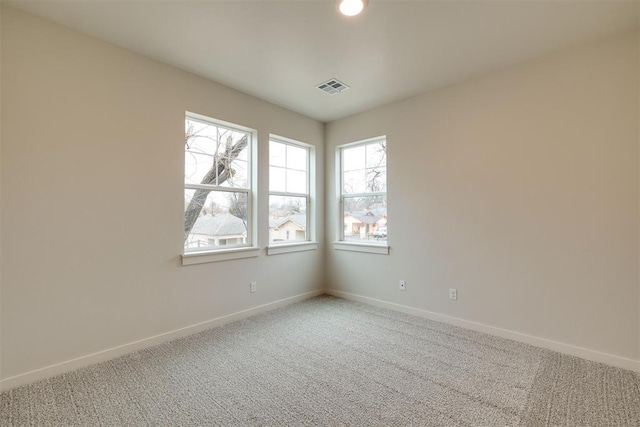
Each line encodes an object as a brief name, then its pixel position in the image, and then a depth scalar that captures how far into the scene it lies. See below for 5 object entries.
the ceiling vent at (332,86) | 3.00
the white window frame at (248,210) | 2.90
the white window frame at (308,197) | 3.86
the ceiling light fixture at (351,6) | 1.88
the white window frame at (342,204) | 3.69
